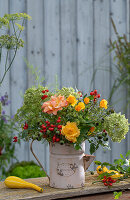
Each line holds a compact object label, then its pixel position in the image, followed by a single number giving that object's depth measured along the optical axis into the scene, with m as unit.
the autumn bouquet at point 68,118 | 1.84
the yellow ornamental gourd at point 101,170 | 2.05
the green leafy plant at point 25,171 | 3.08
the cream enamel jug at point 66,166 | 1.89
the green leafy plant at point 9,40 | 2.12
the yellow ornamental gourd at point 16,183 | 1.93
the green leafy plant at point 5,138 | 3.07
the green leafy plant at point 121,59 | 3.58
